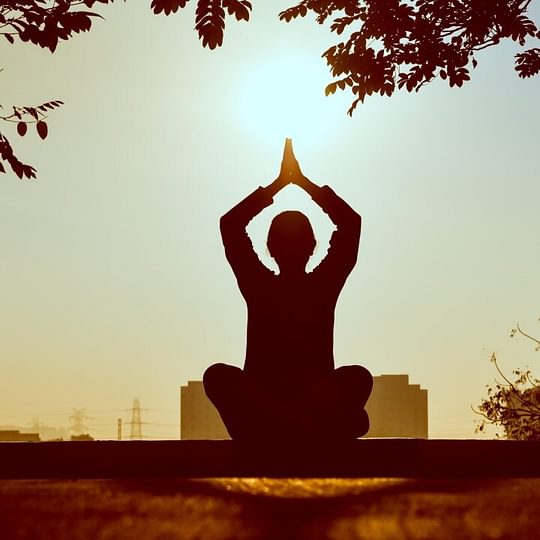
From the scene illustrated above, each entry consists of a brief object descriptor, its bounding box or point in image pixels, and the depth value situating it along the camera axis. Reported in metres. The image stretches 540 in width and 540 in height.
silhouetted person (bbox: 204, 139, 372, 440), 4.81
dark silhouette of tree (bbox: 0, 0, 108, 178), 7.05
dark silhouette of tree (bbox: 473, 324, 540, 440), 14.84
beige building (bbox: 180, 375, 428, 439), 161.88
